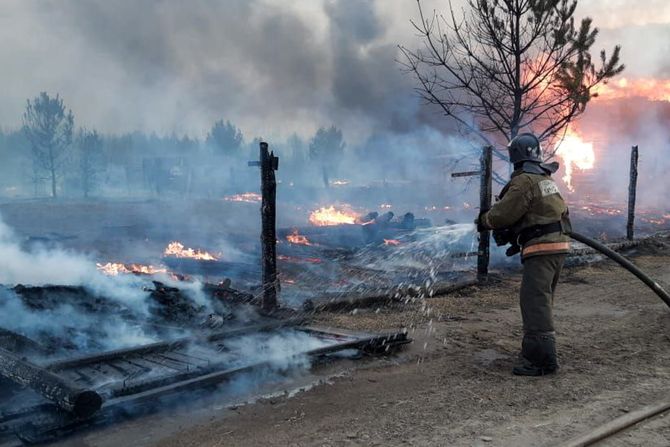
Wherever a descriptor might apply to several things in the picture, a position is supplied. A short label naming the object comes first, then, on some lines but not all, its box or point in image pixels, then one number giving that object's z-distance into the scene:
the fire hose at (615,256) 5.22
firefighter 4.82
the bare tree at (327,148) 52.31
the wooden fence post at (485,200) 9.03
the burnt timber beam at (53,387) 3.49
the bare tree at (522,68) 10.39
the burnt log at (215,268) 11.69
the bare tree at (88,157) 40.28
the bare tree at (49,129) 33.43
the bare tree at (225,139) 49.59
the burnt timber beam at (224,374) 3.95
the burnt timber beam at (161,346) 4.61
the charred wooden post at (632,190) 13.59
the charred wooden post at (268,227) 7.02
